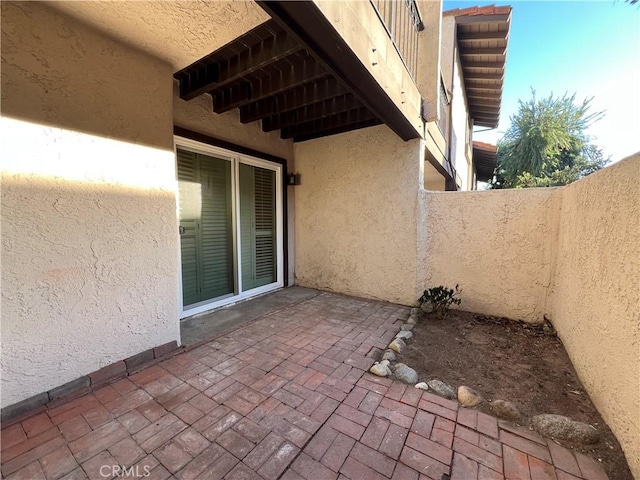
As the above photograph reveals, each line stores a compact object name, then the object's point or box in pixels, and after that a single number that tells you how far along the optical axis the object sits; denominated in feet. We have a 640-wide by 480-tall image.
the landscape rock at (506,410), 6.45
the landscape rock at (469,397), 6.95
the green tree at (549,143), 41.91
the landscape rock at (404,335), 10.63
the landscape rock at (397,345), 9.67
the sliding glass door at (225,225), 12.62
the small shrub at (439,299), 13.01
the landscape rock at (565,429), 5.72
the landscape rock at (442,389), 7.27
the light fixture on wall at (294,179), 18.09
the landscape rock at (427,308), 13.47
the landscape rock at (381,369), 8.21
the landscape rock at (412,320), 12.18
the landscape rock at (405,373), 7.91
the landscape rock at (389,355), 9.02
